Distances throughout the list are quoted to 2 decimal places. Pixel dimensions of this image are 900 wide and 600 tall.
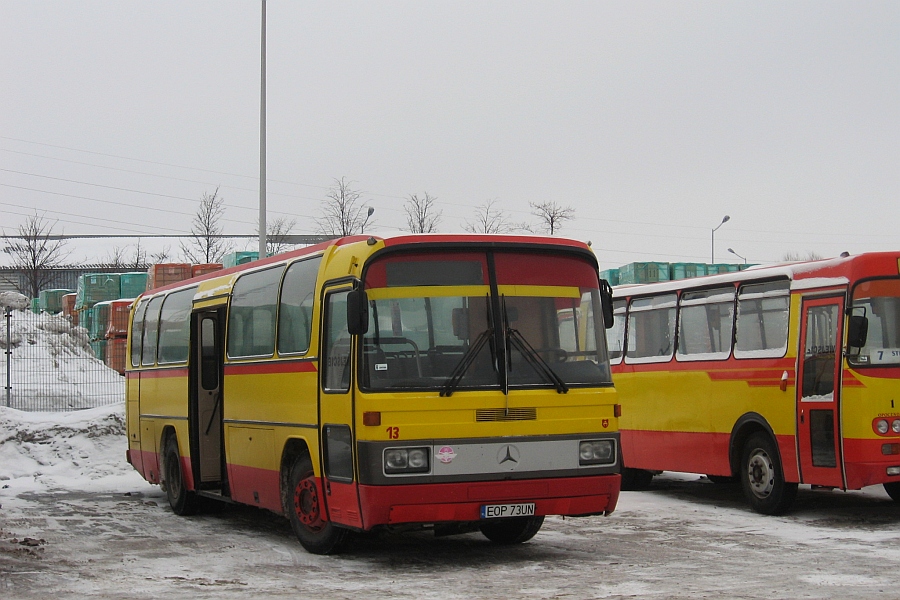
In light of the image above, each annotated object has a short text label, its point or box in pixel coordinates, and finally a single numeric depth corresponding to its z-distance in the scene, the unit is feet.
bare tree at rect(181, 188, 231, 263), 189.88
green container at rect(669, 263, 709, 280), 126.22
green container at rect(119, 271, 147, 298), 134.32
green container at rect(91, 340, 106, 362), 113.68
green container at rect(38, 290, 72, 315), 157.17
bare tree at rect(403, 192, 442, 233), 171.66
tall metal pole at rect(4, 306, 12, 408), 87.78
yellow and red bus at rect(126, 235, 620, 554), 34.14
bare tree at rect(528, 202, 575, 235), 178.19
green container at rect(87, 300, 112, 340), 115.75
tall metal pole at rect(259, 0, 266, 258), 92.05
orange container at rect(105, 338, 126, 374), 107.55
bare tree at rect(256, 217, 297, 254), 191.16
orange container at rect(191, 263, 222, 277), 121.19
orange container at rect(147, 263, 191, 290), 117.80
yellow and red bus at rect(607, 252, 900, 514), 44.57
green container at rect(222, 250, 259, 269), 125.00
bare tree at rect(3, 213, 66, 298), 207.62
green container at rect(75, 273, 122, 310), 132.26
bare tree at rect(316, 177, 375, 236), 162.40
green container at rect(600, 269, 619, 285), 129.33
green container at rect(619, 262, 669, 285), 124.06
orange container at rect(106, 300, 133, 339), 107.64
